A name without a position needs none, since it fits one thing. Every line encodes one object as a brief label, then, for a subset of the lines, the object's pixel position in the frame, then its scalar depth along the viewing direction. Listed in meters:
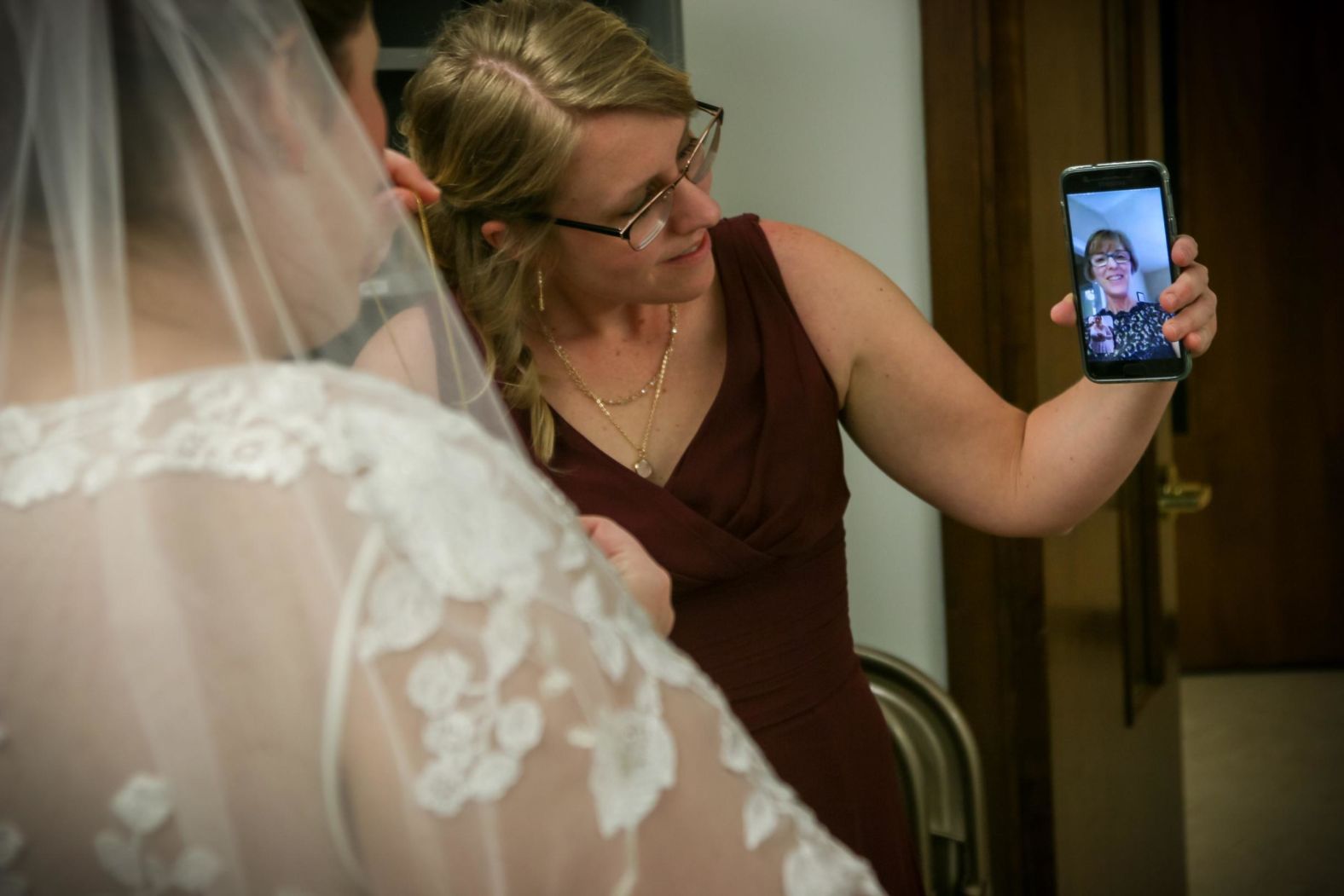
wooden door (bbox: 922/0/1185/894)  1.95
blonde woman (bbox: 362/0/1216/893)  1.32
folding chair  1.64
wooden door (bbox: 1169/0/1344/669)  4.10
